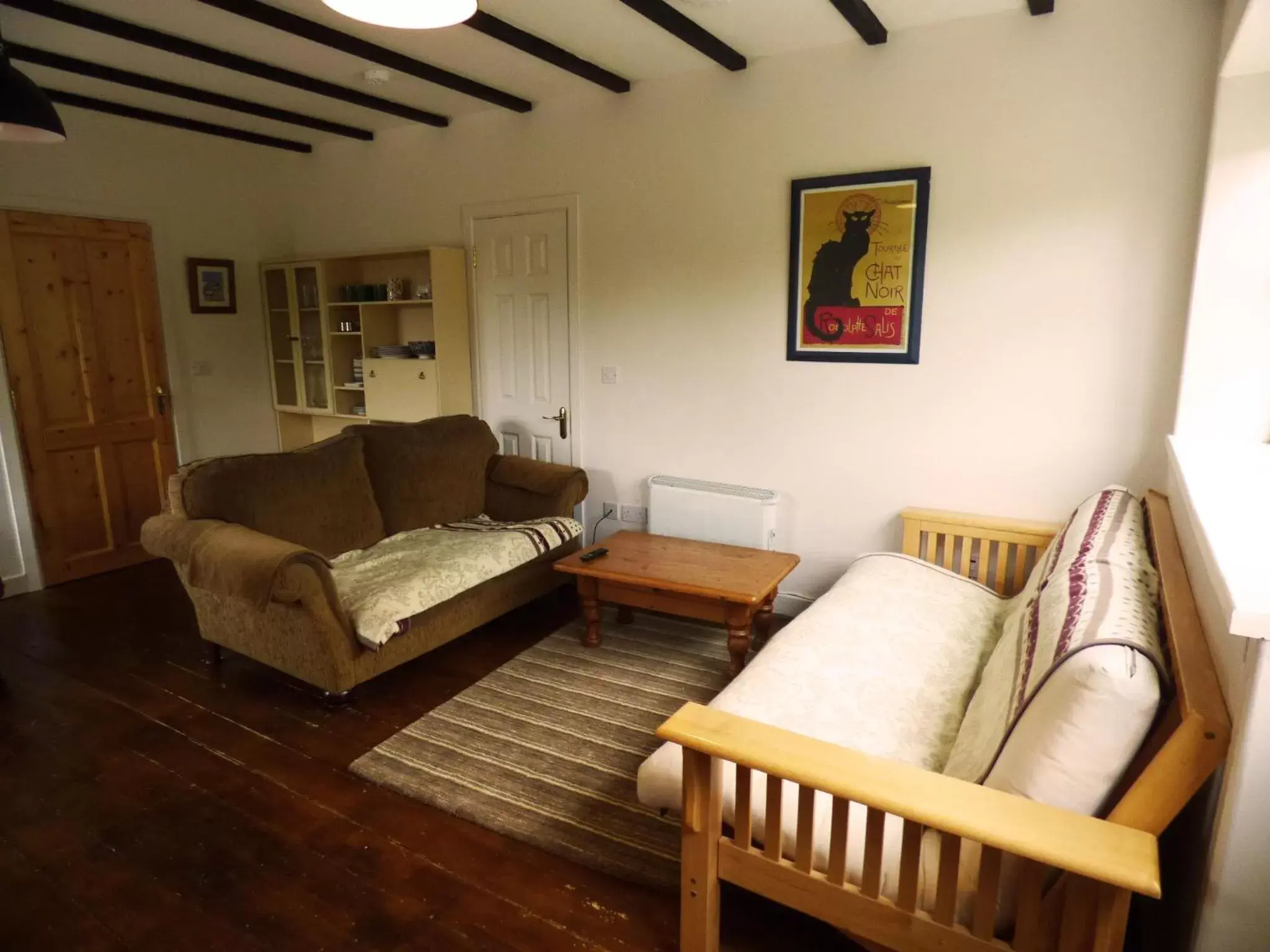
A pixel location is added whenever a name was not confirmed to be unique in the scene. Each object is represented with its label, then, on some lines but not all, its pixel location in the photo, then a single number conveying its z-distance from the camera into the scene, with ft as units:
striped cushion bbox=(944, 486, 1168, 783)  4.54
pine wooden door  12.73
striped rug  6.84
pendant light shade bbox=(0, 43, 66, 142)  7.18
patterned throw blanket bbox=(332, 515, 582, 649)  8.82
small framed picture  15.19
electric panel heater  11.64
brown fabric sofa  8.43
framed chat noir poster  10.16
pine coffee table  9.61
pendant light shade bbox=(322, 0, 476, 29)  4.98
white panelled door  13.43
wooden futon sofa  3.63
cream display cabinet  14.30
